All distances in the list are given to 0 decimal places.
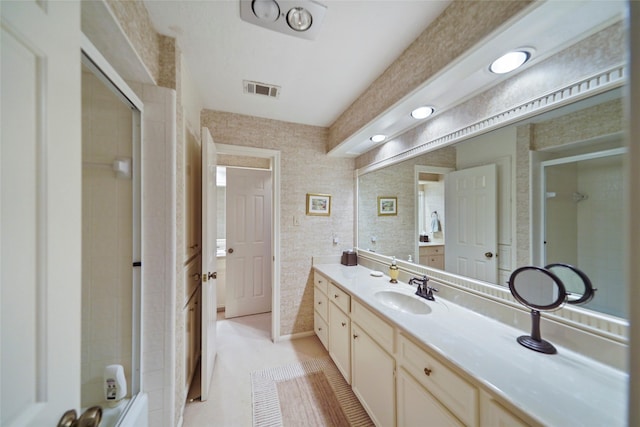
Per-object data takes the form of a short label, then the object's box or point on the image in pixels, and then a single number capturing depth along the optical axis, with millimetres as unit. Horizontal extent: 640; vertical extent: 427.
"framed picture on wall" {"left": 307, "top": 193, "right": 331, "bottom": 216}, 2553
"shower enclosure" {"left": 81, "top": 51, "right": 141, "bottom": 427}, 1111
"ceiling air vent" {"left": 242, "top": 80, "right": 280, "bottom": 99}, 1787
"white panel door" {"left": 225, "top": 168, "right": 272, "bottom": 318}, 3090
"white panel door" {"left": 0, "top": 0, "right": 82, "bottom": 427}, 410
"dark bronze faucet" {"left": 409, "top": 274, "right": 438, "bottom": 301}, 1523
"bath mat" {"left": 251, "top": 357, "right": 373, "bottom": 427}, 1504
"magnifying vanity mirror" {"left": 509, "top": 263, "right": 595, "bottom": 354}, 905
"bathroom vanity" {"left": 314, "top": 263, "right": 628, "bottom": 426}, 697
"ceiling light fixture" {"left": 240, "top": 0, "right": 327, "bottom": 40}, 1102
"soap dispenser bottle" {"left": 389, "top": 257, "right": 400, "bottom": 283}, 1898
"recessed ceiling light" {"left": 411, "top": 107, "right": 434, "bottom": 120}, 1524
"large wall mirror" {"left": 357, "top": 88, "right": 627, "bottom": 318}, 876
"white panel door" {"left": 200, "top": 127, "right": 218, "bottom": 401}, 1707
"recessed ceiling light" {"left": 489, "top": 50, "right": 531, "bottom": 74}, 988
